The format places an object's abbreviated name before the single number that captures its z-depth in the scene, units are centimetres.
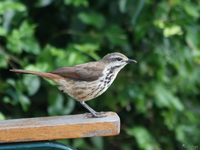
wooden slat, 537
